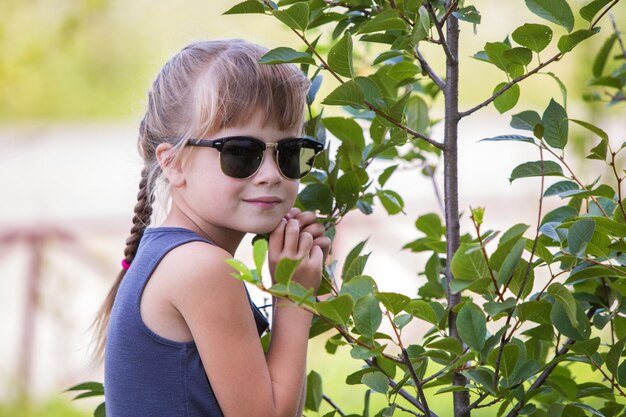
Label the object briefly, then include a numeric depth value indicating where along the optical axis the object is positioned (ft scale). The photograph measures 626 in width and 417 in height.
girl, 11.29
